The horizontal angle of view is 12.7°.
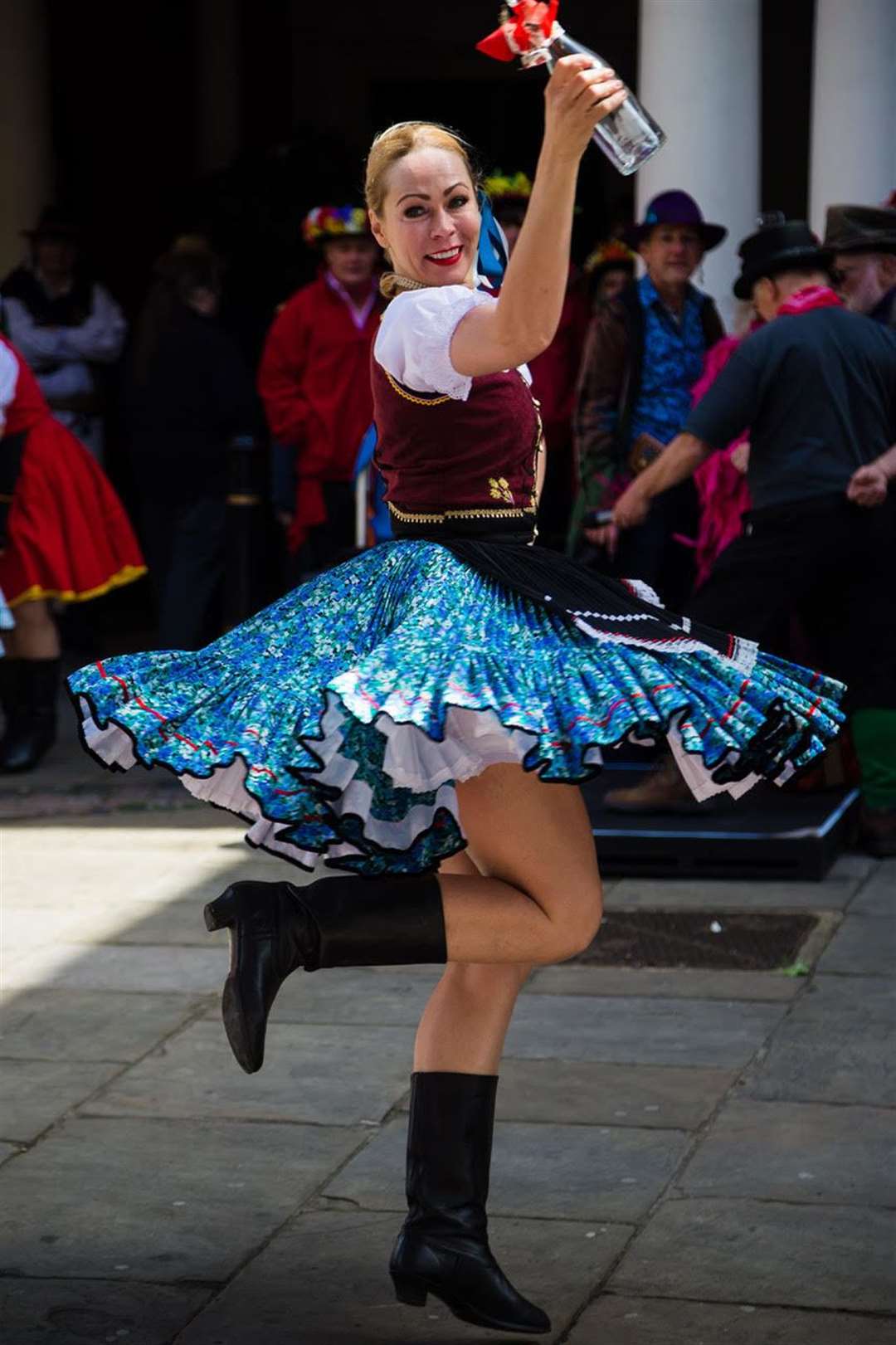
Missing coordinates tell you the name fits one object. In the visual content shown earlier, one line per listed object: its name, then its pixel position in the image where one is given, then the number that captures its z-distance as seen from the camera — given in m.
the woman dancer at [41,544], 14.19
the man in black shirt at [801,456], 11.42
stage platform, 11.45
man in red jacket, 15.67
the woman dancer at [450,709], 5.37
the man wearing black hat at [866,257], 12.41
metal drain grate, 9.94
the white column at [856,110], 15.53
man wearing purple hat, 13.59
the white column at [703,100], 15.08
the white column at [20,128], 20.85
